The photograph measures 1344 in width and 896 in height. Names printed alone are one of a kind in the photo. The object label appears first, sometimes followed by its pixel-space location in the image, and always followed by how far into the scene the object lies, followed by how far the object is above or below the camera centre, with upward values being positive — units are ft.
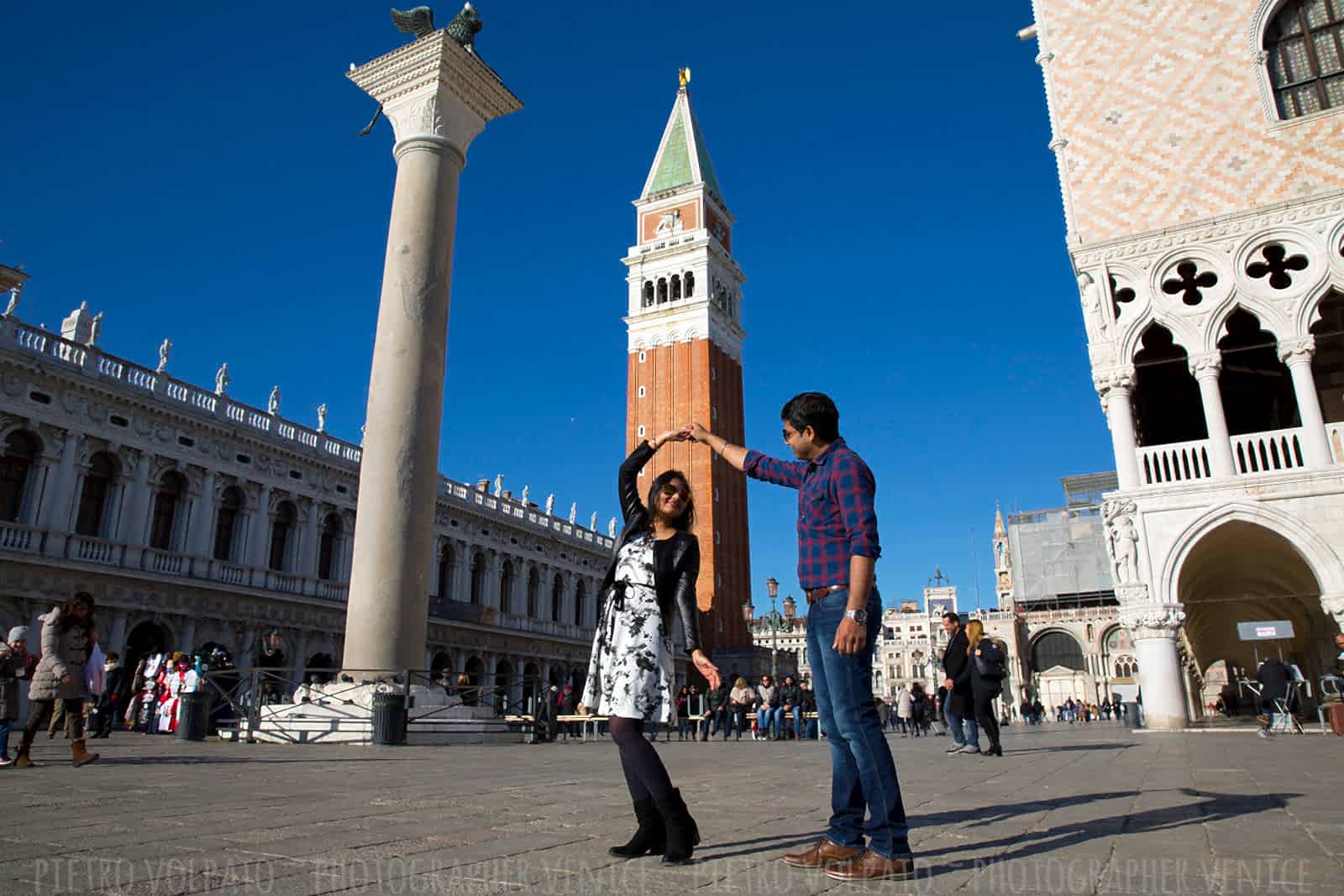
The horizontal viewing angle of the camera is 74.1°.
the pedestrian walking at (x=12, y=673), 24.84 +0.70
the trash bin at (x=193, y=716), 41.09 -0.86
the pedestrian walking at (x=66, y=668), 24.94 +0.78
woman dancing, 11.43 +0.78
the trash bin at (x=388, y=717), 38.65 -0.85
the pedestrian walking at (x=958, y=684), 34.63 +0.49
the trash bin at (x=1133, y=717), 63.16 -1.42
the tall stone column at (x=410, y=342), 41.09 +16.90
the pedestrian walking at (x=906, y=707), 79.80 -0.95
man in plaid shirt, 10.75 +0.81
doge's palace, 48.80 +24.09
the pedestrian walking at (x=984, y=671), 33.73 +0.94
